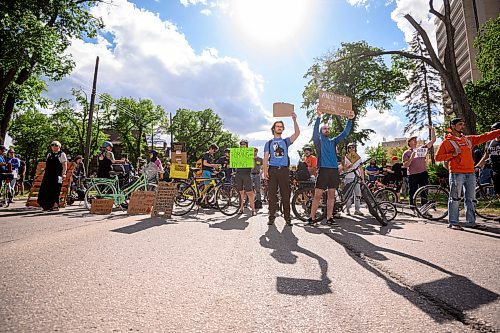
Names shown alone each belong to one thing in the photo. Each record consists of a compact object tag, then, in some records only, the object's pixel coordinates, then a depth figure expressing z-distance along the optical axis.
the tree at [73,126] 44.06
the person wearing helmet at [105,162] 8.97
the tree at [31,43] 13.46
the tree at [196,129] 60.00
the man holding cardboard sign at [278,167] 6.12
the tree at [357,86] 24.20
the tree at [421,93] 33.44
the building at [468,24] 67.06
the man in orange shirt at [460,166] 5.58
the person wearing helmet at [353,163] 7.38
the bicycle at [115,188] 8.28
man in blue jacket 5.96
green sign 7.79
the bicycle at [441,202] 6.37
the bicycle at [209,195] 8.04
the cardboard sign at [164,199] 7.21
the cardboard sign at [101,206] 8.03
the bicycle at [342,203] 6.03
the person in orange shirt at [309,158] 9.97
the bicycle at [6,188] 9.40
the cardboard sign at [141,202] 7.91
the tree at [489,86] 22.58
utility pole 18.98
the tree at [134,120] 47.46
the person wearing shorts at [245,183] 7.73
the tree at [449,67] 11.48
